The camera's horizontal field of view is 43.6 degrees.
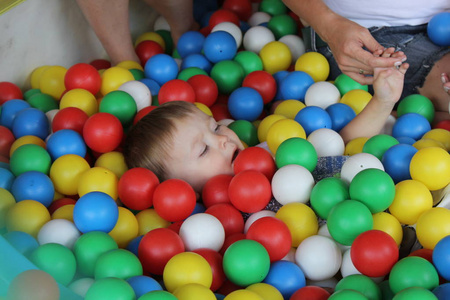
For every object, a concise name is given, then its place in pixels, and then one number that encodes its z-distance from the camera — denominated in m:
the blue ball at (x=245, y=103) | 1.65
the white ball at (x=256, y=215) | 1.25
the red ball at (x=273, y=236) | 1.10
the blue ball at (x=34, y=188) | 1.27
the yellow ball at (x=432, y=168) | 1.21
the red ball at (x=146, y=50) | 2.00
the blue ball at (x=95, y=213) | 1.15
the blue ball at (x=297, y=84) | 1.71
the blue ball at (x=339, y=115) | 1.58
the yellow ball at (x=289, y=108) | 1.63
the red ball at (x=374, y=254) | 1.01
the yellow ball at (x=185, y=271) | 1.01
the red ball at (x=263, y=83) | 1.73
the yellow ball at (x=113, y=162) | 1.42
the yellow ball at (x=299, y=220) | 1.19
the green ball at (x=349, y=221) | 1.08
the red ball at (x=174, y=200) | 1.23
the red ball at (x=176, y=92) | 1.60
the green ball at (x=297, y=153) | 1.31
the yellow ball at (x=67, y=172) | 1.35
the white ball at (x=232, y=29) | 1.95
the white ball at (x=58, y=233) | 1.13
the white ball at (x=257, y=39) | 1.96
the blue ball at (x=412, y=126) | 1.51
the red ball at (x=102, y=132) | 1.43
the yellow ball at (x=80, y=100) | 1.59
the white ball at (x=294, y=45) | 1.96
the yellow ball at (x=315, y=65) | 1.76
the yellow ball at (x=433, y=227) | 1.06
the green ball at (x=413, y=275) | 0.95
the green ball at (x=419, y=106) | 1.59
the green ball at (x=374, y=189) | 1.13
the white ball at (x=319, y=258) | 1.12
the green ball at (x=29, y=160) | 1.36
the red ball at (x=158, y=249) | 1.09
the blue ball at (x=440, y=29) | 1.56
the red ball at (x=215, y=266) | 1.10
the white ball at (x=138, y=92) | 1.63
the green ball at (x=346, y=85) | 1.72
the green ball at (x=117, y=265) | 1.02
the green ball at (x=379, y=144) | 1.37
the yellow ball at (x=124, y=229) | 1.22
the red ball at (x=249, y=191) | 1.24
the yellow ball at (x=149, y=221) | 1.29
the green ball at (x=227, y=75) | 1.78
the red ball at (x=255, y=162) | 1.34
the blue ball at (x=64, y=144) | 1.43
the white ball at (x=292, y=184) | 1.25
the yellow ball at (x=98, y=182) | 1.29
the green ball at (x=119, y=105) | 1.54
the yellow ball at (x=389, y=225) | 1.13
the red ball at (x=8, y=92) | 1.66
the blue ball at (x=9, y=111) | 1.59
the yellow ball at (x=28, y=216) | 1.12
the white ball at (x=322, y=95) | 1.63
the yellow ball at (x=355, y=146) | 1.45
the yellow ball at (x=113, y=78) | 1.68
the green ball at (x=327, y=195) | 1.18
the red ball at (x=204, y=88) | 1.69
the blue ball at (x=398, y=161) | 1.30
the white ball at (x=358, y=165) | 1.24
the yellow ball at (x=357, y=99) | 1.63
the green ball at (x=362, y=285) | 1.00
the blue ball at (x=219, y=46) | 1.83
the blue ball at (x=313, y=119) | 1.51
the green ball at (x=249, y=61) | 1.84
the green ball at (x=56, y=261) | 0.99
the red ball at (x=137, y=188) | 1.28
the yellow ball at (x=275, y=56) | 1.87
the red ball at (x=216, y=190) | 1.33
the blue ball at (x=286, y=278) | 1.07
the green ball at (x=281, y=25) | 2.04
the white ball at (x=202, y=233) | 1.16
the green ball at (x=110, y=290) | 0.90
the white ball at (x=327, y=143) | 1.43
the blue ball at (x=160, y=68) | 1.79
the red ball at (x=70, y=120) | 1.51
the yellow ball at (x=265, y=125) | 1.56
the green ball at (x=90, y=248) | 1.08
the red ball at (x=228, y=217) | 1.26
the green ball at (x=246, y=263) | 1.04
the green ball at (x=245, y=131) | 1.59
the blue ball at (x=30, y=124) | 1.53
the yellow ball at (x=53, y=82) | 1.73
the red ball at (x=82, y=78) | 1.65
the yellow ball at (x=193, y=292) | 0.93
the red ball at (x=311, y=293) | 0.99
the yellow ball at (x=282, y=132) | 1.41
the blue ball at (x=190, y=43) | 1.96
